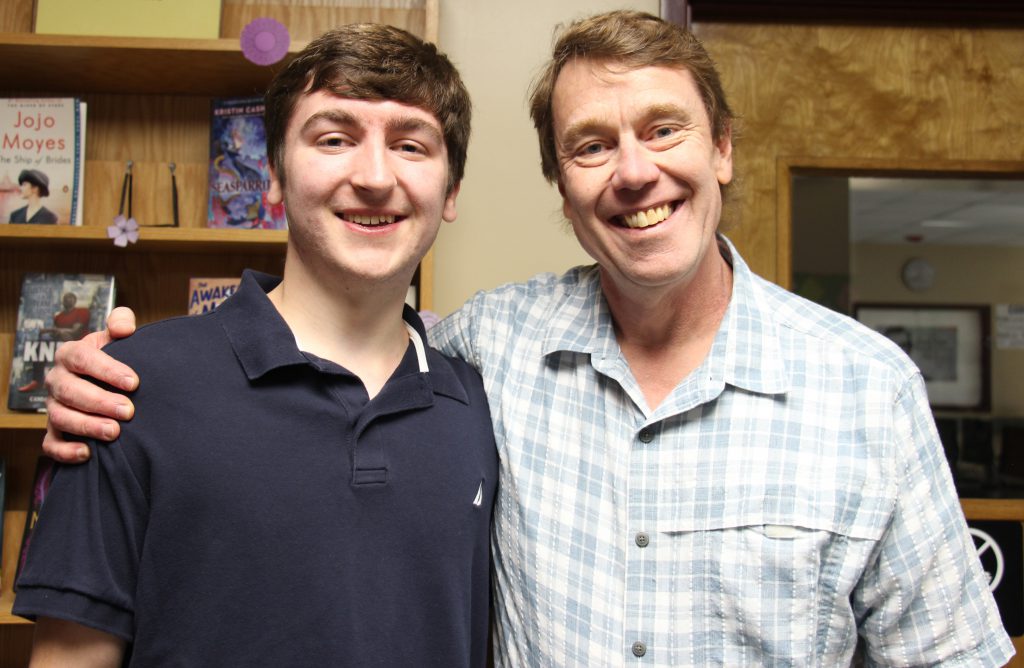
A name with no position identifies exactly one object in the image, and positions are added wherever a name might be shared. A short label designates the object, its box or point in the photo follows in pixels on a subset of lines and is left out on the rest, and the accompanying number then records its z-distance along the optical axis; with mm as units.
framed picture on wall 2422
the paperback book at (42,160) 1885
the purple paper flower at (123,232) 1769
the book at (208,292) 1910
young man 967
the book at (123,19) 1843
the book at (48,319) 1881
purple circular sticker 1684
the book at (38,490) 1889
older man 1112
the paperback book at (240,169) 1893
